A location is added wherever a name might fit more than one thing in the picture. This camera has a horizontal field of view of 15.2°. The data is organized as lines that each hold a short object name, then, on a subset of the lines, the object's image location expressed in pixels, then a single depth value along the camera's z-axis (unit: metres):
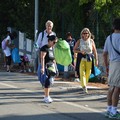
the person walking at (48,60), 10.38
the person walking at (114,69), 8.70
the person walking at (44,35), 11.18
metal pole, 18.53
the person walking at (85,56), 11.94
